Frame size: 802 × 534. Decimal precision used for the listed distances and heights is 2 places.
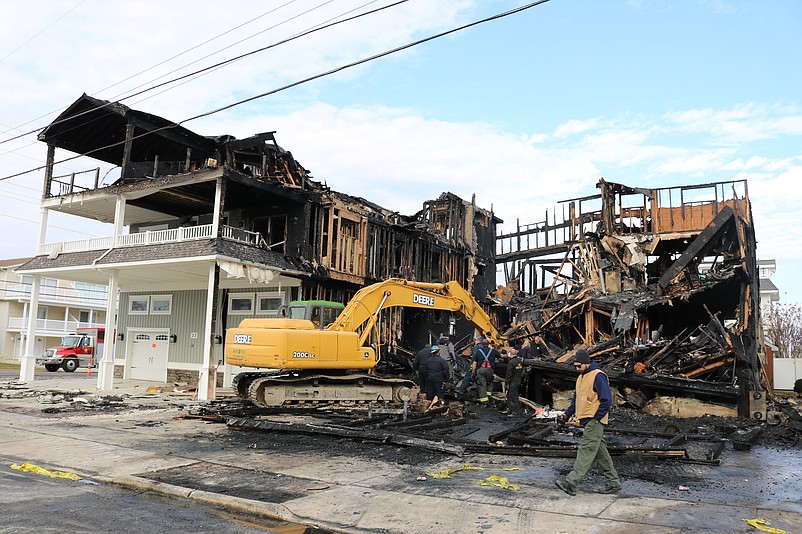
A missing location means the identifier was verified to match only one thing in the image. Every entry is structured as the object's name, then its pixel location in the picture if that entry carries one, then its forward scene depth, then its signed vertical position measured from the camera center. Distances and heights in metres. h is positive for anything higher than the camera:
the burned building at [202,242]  19.98 +3.79
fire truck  37.03 -0.84
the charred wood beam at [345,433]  9.64 -1.52
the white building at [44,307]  49.22 +2.82
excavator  13.73 -0.21
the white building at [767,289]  51.91 +6.03
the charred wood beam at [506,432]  10.43 -1.49
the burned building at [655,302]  15.60 +1.81
